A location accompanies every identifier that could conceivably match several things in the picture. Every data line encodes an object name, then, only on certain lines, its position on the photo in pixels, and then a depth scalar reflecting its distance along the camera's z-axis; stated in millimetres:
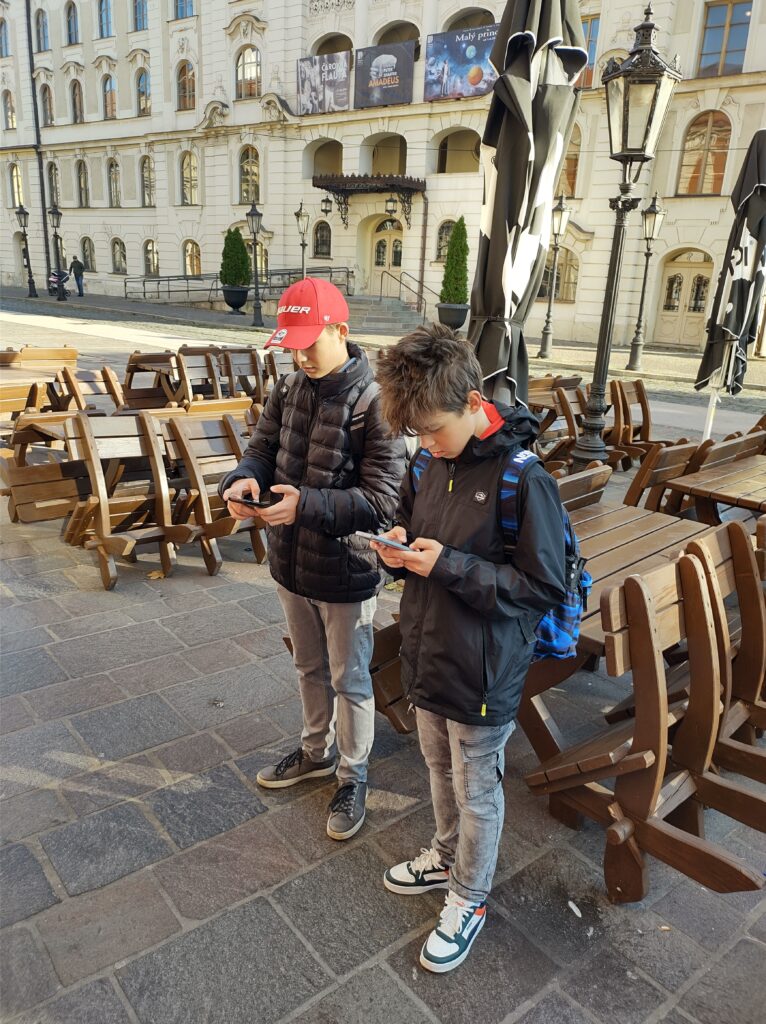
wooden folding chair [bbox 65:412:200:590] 5035
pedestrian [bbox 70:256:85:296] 33844
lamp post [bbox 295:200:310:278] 26078
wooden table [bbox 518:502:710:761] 2850
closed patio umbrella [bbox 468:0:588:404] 4328
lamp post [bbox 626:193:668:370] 16062
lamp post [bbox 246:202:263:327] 24750
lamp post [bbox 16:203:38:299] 33475
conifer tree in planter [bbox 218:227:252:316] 29266
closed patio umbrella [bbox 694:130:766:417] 7988
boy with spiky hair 1955
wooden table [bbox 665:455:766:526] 4799
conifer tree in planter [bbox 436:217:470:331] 23422
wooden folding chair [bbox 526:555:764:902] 2270
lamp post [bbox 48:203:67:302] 32656
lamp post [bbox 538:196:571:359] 15938
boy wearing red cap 2555
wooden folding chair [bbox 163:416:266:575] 5312
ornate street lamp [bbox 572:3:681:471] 5746
